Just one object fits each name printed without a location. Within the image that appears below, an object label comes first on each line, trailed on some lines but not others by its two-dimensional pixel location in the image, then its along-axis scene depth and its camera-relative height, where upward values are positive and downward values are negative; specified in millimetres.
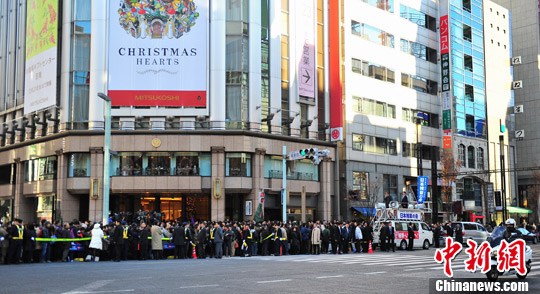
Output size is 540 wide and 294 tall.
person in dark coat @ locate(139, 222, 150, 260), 27953 -1064
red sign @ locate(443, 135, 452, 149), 65581 +6944
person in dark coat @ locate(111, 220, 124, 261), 27016 -1007
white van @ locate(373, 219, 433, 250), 37375 -1193
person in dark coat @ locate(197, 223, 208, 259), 29781 -1257
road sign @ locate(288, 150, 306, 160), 38453 +3378
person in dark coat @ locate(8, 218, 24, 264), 24719 -1038
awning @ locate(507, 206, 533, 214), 71750 +261
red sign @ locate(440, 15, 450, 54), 66625 +17744
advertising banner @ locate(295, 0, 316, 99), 52281 +13018
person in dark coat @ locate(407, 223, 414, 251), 36781 -1334
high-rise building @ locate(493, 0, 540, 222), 78294 +13856
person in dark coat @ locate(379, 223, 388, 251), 35438 -1229
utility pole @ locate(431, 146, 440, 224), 50781 +1377
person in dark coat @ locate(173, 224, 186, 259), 29328 -1117
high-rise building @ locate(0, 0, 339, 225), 46781 +7639
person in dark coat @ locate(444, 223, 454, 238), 42062 -1105
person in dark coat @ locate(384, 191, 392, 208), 44031 +918
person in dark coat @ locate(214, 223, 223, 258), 29750 -1232
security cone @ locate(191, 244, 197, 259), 30562 -1860
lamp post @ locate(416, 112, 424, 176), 51947 +4675
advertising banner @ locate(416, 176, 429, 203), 54706 +2050
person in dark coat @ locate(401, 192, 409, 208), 43256 +633
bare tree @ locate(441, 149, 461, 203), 62344 +3609
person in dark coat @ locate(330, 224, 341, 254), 34062 -1174
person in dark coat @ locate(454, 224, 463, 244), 40188 -1288
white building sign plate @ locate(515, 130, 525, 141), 76938 +9058
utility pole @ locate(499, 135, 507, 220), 56166 +2190
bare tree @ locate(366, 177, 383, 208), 56875 +1892
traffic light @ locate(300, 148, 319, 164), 36844 +3253
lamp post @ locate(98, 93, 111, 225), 31553 +2639
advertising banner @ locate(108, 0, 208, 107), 47094 +11503
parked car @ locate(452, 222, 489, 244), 43094 -1160
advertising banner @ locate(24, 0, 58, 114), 49062 +12153
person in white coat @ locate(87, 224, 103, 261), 26578 -985
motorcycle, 14656 -960
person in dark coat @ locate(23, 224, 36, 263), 25047 -1047
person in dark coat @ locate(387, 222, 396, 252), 35594 -1295
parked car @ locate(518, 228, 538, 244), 47762 -1739
